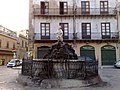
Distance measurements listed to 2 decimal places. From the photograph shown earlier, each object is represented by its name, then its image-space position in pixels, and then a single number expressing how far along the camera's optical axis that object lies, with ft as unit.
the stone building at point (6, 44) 75.33
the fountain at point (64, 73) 19.16
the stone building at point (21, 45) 93.69
